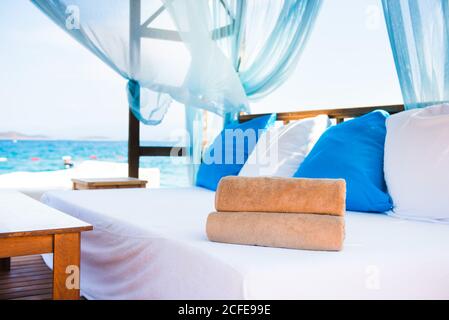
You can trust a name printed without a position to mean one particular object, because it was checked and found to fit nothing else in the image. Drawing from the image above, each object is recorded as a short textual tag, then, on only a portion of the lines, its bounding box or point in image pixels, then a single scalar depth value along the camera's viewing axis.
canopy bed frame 2.49
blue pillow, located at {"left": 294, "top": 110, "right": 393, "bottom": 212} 1.88
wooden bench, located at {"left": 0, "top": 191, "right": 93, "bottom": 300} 1.42
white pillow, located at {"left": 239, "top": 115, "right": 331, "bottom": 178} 2.44
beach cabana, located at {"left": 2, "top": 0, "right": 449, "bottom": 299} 1.15
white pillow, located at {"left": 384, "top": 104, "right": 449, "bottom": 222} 1.65
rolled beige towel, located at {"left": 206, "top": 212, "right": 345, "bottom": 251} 1.20
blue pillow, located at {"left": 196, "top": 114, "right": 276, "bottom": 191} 2.79
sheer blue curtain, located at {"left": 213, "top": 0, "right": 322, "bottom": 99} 2.78
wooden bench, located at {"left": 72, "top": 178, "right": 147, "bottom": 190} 3.34
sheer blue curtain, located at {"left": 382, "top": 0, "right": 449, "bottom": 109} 1.86
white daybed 1.07
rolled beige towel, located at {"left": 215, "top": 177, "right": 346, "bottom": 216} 1.25
